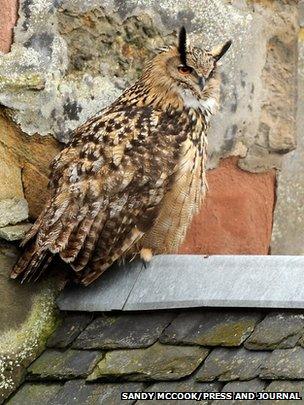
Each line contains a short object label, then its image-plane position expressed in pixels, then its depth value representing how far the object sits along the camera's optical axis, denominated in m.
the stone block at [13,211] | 7.71
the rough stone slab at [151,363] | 6.43
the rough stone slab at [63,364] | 6.86
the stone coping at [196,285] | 6.42
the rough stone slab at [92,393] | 6.51
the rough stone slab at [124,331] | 6.82
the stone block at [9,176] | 7.86
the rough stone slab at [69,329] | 7.29
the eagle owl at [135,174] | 7.54
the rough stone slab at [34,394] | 6.88
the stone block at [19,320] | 7.43
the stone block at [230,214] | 9.12
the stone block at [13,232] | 7.59
